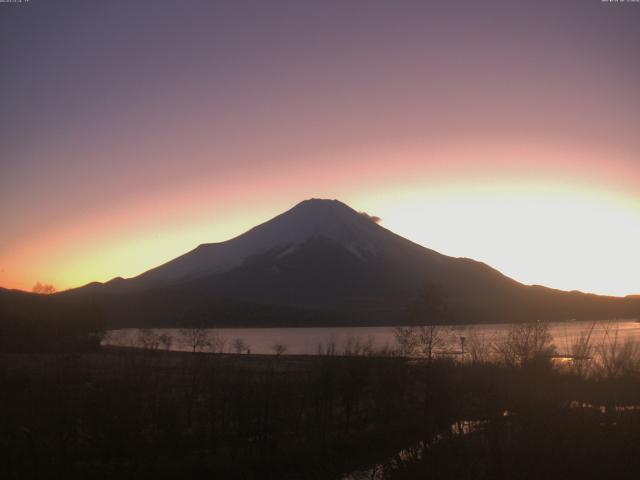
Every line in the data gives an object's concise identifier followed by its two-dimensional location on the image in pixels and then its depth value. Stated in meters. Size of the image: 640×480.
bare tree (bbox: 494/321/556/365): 23.53
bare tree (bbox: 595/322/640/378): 19.74
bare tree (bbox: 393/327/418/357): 44.27
